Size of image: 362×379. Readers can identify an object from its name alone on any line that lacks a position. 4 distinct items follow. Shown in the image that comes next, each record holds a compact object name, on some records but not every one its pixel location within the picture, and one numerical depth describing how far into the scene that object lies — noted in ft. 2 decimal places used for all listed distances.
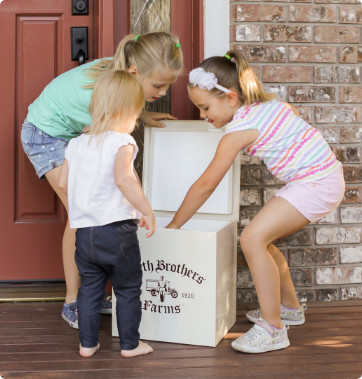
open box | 7.30
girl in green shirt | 8.05
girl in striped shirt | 7.39
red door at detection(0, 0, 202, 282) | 9.71
